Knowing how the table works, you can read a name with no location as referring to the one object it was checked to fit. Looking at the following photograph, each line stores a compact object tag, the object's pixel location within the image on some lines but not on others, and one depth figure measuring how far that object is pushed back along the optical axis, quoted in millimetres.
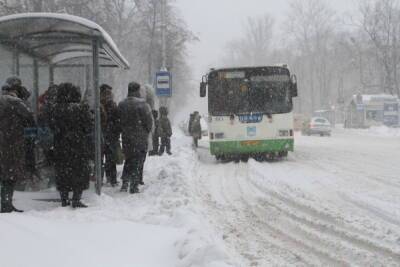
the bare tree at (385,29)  51719
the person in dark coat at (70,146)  7613
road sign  17844
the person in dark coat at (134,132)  9359
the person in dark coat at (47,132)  7865
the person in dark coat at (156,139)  17183
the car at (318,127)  41250
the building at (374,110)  51000
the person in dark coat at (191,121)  22344
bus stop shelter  7981
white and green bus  16375
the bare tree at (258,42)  93062
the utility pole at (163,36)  25200
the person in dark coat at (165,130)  17453
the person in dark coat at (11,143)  7199
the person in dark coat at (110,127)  9992
